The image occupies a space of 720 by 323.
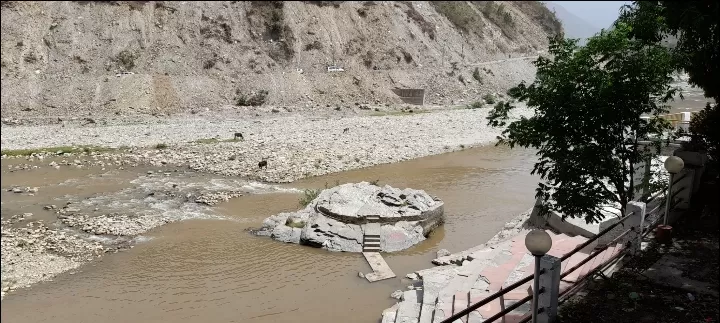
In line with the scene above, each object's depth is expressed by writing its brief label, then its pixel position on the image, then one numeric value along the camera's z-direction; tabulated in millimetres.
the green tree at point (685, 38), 7867
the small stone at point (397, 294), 11523
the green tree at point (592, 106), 7785
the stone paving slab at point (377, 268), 12588
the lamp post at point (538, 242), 5730
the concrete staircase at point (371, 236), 14203
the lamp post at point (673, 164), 9430
